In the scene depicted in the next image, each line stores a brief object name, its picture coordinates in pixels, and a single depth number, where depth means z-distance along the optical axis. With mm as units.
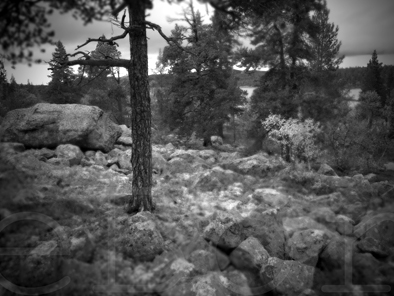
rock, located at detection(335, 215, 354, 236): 6086
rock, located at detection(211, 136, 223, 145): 23625
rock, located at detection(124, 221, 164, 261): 4656
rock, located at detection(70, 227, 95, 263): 4291
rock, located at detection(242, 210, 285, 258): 5617
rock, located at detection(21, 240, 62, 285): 3662
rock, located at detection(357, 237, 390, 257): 5168
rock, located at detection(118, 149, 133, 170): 9906
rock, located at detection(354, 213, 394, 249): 5608
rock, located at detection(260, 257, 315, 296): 4336
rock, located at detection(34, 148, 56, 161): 9050
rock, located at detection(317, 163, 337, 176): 11096
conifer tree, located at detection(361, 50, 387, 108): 40688
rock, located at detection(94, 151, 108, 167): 9995
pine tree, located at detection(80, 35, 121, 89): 21197
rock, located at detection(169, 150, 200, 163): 11923
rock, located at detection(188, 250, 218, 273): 4727
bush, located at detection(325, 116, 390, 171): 14562
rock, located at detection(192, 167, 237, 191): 8600
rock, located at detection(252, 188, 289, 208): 7531
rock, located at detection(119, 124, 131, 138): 14195
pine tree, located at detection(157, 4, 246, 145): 17859
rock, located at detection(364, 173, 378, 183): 10730
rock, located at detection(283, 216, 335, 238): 6152
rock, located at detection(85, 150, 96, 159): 10421
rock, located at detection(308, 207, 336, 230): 6478
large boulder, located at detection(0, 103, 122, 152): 10352
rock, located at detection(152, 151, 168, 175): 10074
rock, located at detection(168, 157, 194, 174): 10336
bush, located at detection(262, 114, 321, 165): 12336
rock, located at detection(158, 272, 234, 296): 4082
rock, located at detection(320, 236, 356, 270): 5041
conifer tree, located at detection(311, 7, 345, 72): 20062
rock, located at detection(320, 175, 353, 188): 8852
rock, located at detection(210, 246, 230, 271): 5009
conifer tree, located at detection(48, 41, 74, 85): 21044
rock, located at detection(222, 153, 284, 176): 10438
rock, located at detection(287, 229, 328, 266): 5199
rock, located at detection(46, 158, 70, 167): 8867
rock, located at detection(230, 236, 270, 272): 4879
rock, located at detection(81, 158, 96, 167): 9570
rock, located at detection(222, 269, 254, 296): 4414
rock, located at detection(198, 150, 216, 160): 13732
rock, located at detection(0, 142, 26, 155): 8569
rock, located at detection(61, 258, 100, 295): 3681
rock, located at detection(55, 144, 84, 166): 9492
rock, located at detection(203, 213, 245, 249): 5371
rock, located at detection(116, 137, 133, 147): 13075
